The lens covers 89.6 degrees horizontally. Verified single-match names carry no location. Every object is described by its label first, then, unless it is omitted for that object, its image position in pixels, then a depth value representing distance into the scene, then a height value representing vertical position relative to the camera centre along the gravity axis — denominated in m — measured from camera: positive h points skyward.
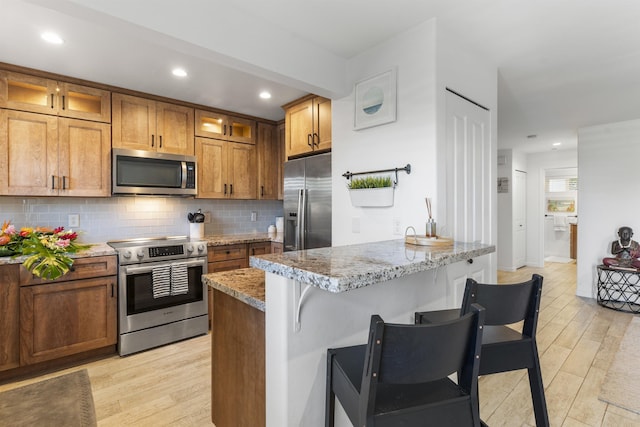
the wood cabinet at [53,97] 2.63 +1.02
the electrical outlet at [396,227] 2.26 -0.11
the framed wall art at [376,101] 2.29 +0.83
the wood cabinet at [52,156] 2.62 +0.49
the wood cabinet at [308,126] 3.03 +0.87
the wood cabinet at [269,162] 4.15 +0.65
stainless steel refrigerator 2.98 +0.09
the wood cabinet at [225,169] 3.64 +0.51
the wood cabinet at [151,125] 3.12 +0.89
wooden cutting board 1.67 -0.15
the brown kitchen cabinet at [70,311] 2.45 -0.80
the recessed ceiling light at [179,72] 2.68 +1.19
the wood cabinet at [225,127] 3.65 +1.03
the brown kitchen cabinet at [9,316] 2.36 -0.77
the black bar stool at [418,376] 0.87 -0.47
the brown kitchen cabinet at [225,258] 3.35 -0.49
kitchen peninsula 1.10 -0.41
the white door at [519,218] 6.44 -0.14
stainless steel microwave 3.05 +0.39
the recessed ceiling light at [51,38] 2.16 +1.19
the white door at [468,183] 2.21 +0.22
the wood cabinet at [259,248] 3.66 -0.42
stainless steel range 2.82 -0.75
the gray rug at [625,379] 2.13 -1.24
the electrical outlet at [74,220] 3.12 -0.07
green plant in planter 2.29 +0.22
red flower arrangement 2.29 -0.26
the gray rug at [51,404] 1.94 -1.25
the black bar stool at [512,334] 1.26 -0.50
